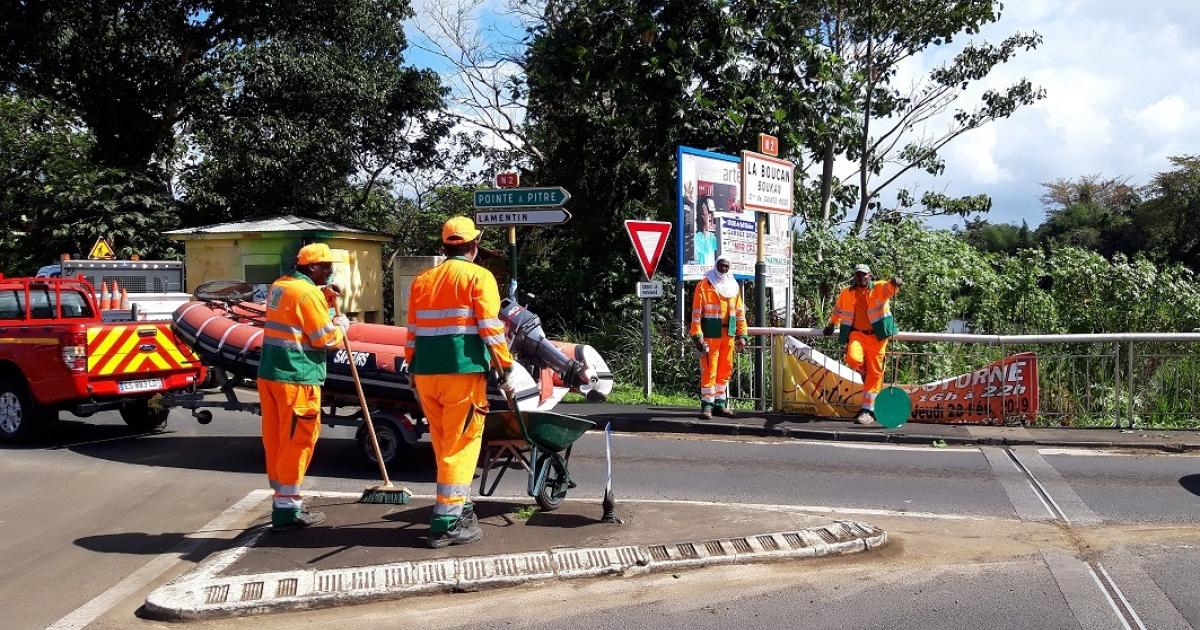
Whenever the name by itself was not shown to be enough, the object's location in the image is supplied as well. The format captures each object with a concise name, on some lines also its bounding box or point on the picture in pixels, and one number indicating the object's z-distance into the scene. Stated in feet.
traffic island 17.67
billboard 44.80
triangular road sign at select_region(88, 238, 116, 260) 68.15
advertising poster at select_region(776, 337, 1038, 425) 36.60
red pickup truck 33.40
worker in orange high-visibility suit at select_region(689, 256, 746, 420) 37.96
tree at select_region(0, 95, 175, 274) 77.82
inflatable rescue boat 27.84
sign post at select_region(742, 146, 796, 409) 40.47
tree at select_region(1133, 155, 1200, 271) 111.45
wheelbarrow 21.59
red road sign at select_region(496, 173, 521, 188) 45.83
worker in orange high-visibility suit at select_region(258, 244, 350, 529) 21.48
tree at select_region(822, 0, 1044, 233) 64.90
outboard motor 27.76
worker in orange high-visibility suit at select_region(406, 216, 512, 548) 19.81
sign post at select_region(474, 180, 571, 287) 43.42
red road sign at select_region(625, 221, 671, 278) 42.68
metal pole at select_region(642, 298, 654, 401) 45.01
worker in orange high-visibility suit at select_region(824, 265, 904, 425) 36.19
